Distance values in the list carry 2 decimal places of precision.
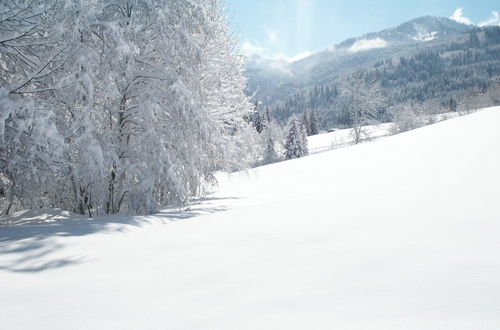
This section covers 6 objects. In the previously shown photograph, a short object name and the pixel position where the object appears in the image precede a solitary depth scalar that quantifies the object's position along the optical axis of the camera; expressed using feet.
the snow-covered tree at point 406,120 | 160.80
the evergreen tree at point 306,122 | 291.54
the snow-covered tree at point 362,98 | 107.45
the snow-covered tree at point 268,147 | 169.53
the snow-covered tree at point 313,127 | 292.40
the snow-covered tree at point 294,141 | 163.22
